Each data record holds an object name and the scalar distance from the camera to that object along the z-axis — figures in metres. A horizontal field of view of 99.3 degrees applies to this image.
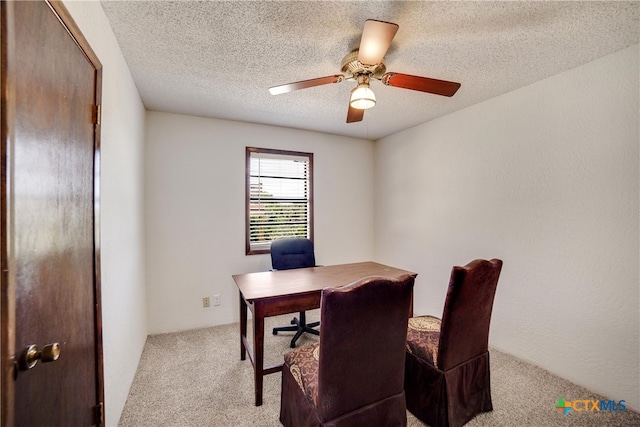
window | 3.48
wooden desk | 1.90
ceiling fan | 1.72
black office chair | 2.94
